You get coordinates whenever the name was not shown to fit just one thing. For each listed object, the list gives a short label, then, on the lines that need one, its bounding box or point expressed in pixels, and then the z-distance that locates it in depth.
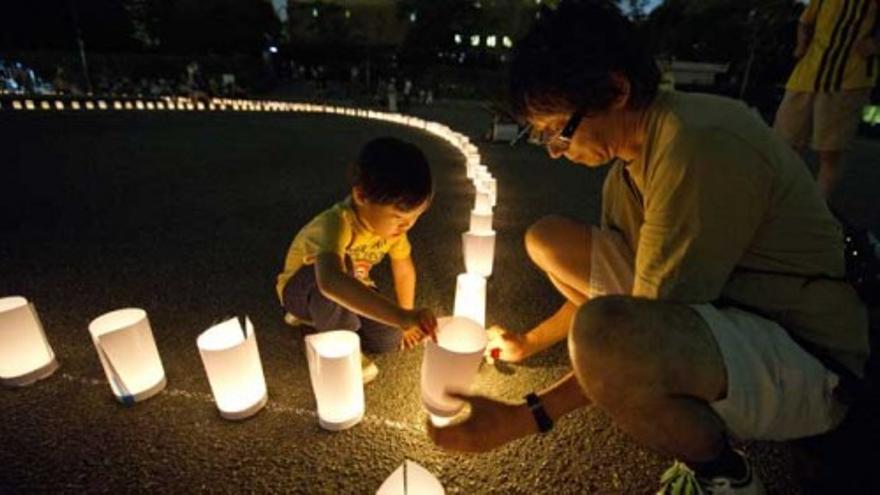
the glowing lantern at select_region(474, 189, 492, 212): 3.17
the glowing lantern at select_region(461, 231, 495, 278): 2.71
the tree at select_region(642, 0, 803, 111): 18.39
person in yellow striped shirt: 3.03
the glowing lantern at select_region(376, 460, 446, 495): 0.99
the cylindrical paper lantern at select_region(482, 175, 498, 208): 3.76
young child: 1.64
